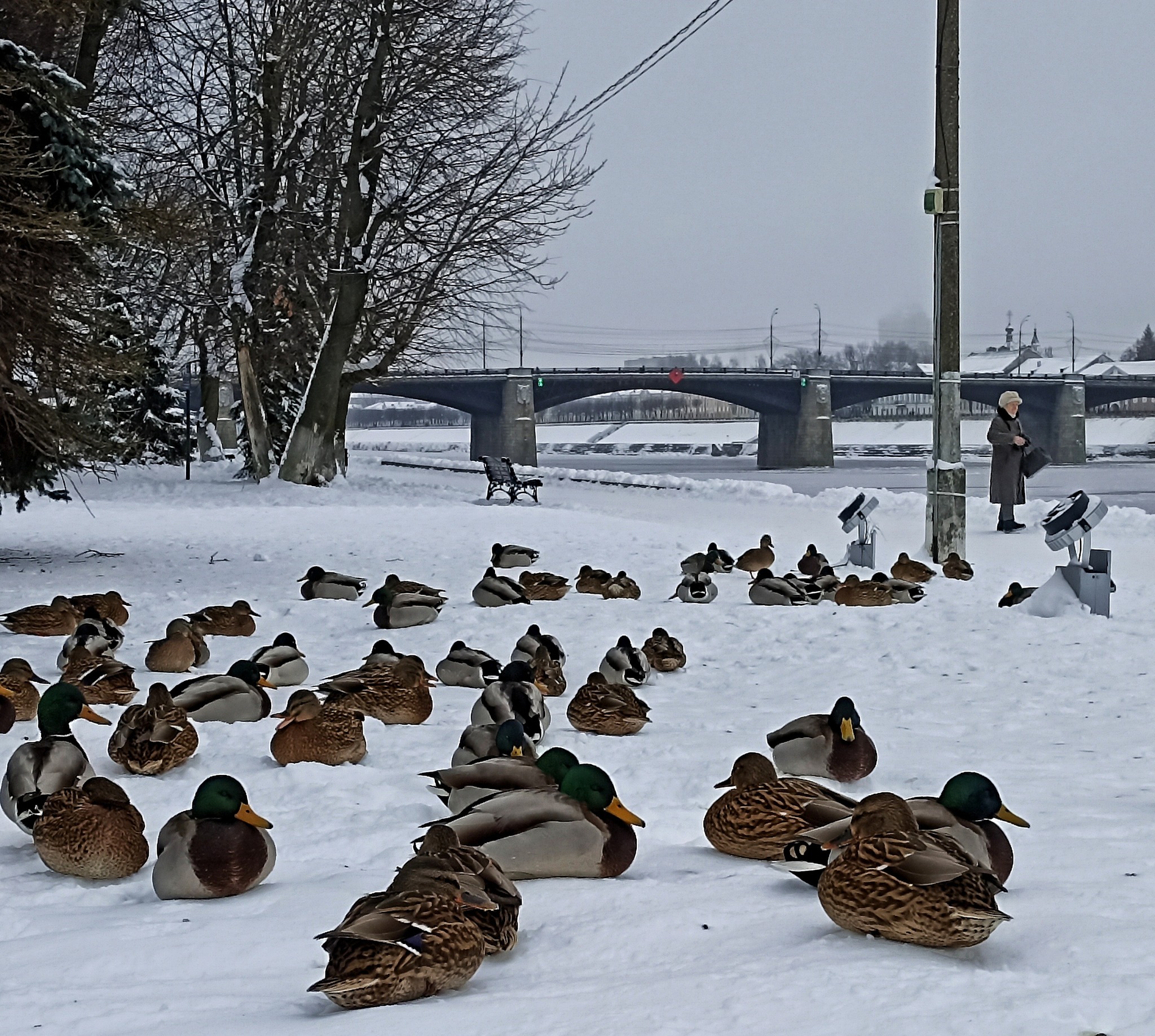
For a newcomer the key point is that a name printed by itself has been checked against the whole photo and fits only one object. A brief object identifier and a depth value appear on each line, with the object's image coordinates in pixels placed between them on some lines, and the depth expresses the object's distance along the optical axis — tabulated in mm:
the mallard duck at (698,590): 11383
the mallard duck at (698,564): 12234
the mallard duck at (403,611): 10211
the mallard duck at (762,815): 4328
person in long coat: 17156
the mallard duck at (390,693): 6848
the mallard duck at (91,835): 4309
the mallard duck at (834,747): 5559
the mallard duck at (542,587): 11812
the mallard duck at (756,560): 13820
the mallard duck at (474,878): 3229
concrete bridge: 63656
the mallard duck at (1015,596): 10508
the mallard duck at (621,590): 11828
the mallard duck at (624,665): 7828
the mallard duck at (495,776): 4367
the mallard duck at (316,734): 5848
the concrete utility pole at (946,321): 14055
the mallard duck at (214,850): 4109
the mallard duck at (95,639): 7969
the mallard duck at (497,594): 11102
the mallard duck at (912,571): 12477
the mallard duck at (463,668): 8070
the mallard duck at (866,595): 10969
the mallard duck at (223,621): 9531
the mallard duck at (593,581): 12008
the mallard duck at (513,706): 6234
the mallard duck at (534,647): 8227
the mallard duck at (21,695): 6488
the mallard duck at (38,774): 4617
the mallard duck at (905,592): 10984
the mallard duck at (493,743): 5215
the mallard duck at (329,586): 11586
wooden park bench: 27078
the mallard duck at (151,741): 5637
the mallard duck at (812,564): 12625
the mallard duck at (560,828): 4020
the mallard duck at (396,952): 3025
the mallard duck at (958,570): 12570
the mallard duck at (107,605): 9484
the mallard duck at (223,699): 6598
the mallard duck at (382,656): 7507
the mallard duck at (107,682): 6938
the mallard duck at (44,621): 9086
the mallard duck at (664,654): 8570
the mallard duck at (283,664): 7902
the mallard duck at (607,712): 6703
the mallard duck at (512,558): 13539
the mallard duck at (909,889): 3191
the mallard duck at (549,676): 7727
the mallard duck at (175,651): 8195
